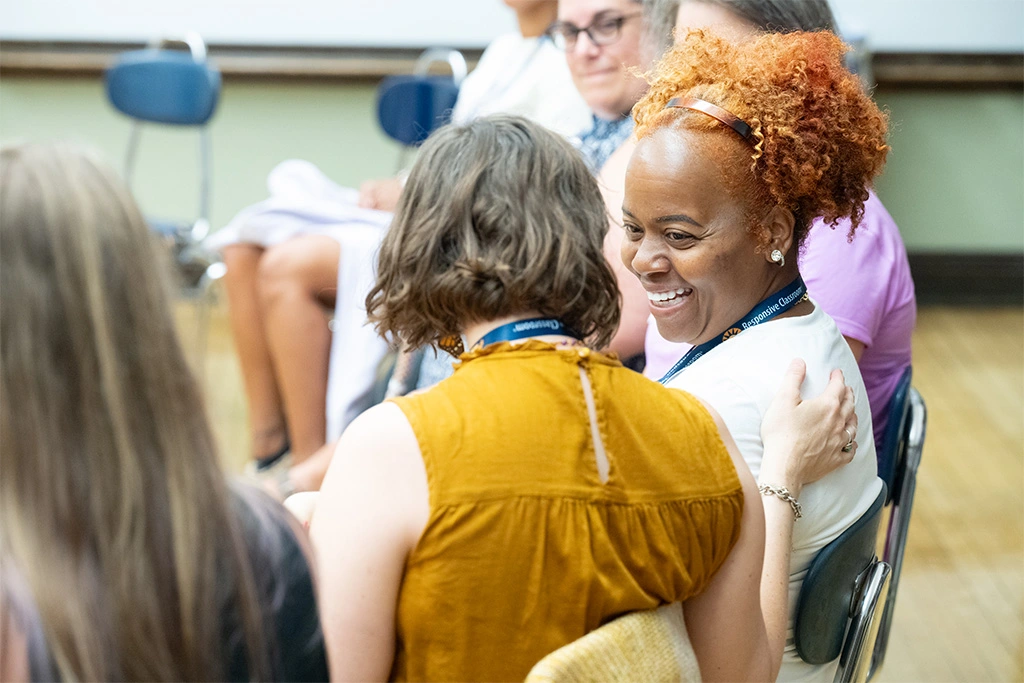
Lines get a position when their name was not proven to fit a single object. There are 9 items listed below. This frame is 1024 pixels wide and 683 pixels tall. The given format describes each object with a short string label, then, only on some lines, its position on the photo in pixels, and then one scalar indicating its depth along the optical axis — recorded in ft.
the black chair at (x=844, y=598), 7.37
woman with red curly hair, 7.42
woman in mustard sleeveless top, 6.66
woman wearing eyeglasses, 9.32
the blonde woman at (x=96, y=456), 6.10
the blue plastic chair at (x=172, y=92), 15.80
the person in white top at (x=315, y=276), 10.59
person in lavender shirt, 8.17
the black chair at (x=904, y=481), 8.15
